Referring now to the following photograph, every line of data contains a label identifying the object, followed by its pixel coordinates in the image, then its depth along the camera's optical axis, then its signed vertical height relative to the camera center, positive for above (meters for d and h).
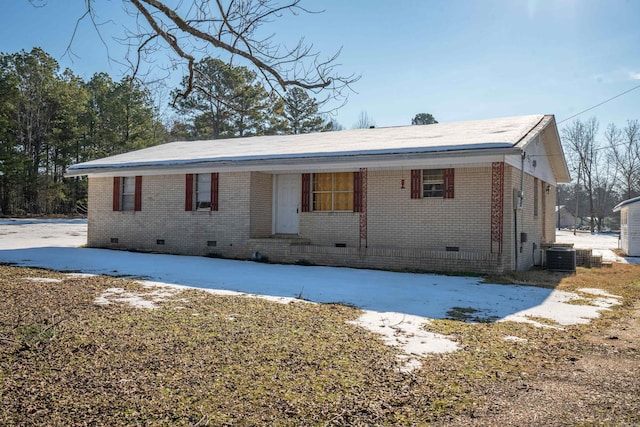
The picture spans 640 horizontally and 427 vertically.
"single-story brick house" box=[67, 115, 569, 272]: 11.20 +0.78
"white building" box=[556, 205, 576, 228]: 67.56 +1.28
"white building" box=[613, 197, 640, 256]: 18.53 +0.01
